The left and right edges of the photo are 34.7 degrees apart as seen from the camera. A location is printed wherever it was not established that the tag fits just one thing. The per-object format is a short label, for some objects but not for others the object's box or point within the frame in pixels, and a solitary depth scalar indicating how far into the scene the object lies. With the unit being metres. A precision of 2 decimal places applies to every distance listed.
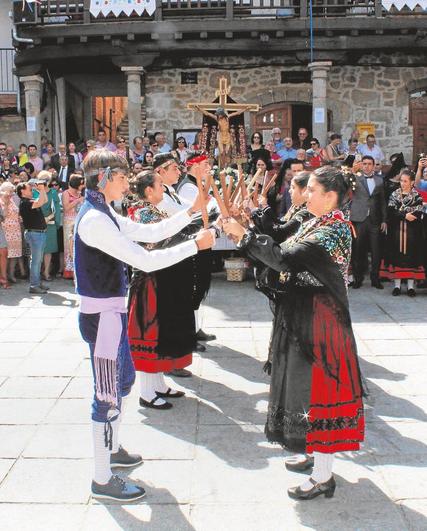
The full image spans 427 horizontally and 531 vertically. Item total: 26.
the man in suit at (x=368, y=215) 9.80
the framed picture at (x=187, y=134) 15.79
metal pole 13.66
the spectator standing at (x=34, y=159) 13.47
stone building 14.34
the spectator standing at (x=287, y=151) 12.64
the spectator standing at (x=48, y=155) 13.75
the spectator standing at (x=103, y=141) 14.05
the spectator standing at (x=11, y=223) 9.96
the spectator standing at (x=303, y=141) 13.09
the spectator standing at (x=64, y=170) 12.92
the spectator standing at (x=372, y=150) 13.59
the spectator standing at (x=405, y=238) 9.28
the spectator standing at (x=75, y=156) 13.64
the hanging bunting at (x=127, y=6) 14.27
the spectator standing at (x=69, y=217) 10.42
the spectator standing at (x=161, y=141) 13.68
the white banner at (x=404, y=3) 13.97
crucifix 9.84
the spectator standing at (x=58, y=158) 13.53
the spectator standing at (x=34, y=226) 9.55
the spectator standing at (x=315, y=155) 11.39
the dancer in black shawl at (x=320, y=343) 3.46
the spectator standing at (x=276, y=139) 13.18
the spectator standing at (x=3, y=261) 9.93
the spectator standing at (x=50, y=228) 10.44
